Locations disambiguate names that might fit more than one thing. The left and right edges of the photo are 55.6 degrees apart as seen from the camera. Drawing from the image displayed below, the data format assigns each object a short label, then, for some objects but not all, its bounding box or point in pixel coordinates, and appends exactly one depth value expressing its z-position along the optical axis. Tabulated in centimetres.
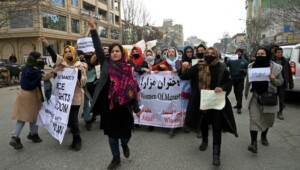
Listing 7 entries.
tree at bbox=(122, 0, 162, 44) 4428
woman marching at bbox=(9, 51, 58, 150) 510
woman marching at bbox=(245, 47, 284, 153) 479
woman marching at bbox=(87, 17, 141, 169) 392
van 883
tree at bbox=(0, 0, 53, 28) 1528
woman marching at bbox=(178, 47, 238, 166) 439
